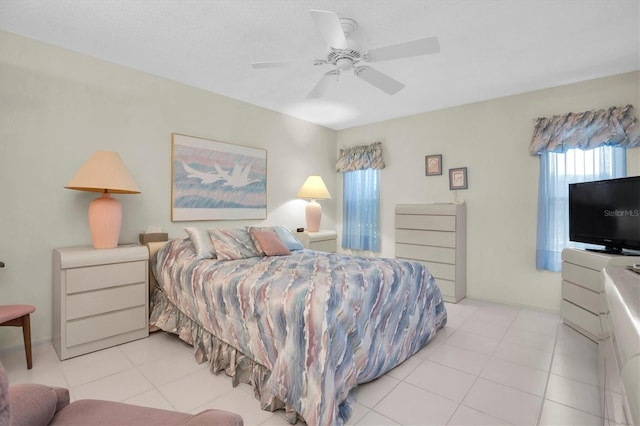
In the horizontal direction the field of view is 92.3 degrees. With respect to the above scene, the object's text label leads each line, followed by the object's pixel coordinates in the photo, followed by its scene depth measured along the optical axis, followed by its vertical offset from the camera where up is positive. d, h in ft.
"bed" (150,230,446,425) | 5.21 -2.28
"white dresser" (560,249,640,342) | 8.16 -2.17
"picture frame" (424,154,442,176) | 13.73 +2.12
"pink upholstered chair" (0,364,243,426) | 2.74 -2.04
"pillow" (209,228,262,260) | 9.11 -1.02
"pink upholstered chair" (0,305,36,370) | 6.77 -2.45
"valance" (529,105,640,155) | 9.55 +2.67
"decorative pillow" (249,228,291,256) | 9.83 -1.04
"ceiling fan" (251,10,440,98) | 6.11 +3.63
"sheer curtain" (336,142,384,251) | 15.65 +0.85
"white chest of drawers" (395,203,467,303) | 12.25 -1.25
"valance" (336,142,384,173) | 15.34 +2.77
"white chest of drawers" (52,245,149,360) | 7.47 -2.25
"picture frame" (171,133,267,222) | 10.93 +1.21
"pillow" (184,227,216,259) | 9.02 -0.96
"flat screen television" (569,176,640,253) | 8.15 -0.04
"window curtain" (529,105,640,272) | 9.70 +1.86
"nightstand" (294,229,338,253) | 13.69 -1.31
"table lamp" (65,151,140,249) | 7.93 +0.62
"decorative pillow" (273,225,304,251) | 11.09 -1.03
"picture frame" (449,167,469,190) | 13.03 +1.41
